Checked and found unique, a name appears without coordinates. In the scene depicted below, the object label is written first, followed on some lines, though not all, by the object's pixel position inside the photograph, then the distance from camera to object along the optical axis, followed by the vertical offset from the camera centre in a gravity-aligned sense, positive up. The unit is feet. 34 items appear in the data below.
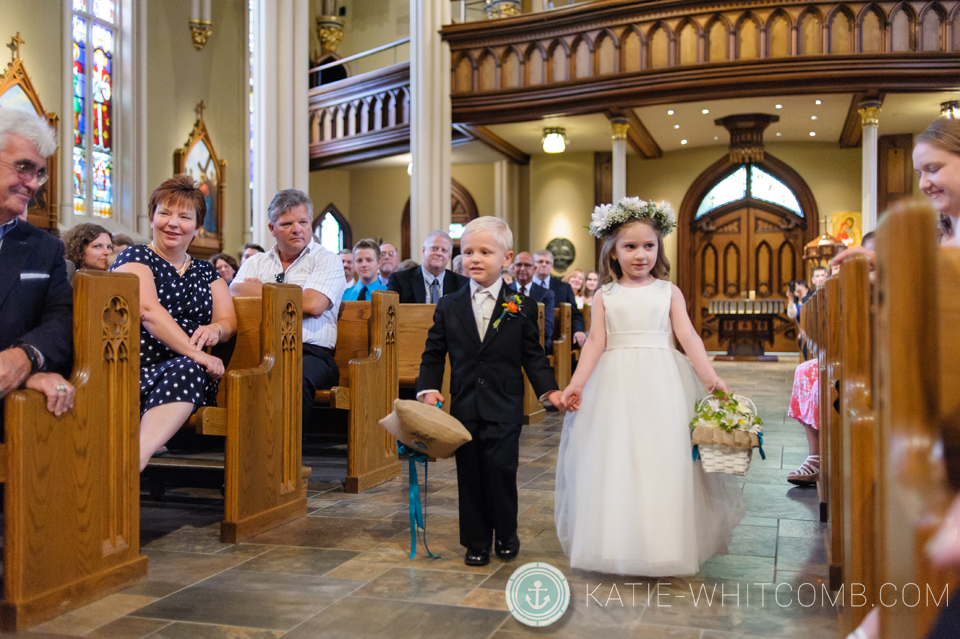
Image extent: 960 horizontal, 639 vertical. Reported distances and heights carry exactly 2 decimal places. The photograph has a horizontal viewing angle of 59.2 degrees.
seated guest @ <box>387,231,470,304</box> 21.70 +1.32
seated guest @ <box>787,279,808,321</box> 38.56 +1.49
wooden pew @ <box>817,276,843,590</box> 8.64 -1.08
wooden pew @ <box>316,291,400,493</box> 14.16 -0.98
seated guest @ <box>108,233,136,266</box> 19.13 +2.03
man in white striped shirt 13.85 +0.87
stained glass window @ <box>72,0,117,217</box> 38.32 +10.39
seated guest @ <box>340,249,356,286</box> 31.01 +2.45
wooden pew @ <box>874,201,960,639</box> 2.77 -0.10
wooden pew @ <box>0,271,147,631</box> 7.65 -1.43
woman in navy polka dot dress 10.48 +0.16
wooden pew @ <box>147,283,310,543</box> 10.86 -1.21
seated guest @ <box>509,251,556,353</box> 26.68 +1.44
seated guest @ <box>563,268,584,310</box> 37.63 +2.11
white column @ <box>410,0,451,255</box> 38.73 +9.53
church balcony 34.09 +11.76
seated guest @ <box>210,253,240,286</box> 26.11 +1.98
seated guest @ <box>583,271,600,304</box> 36.06 +1.89
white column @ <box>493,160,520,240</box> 53.42 +8.70
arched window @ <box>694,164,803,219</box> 50.85 +8.32
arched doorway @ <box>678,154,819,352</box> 50.57 +5.61
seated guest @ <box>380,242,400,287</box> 27.66 +2.23
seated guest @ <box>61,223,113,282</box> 15.44 +1.52
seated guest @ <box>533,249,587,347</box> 28.40 +1.46
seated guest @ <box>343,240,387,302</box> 24.27 +1.82
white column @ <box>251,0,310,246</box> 29.99 +8.37
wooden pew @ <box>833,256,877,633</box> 5.83 -0.76
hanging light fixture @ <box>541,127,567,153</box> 42.27 +9.33
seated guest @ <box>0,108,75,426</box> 8.13 +0.50
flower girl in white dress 9.03 -1.18
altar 50.52 +0.22
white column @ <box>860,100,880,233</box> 36.32 +7.15
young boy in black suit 9.93 -0.63
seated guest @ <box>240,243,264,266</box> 26.22 +2.49
